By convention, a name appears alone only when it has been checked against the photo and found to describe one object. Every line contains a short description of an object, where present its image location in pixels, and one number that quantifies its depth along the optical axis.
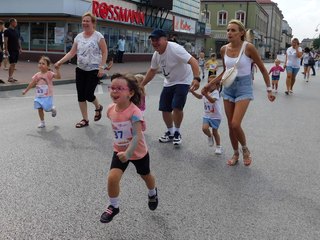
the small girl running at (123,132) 3.53
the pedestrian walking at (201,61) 21.81
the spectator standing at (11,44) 13.62
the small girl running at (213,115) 6.11
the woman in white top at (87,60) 7.39
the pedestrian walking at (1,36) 13.34
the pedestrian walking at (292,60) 13.98
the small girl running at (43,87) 7.57
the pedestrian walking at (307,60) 23.05
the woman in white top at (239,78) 5.27
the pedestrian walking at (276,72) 15.16
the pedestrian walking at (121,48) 29.01
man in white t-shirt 6.11
